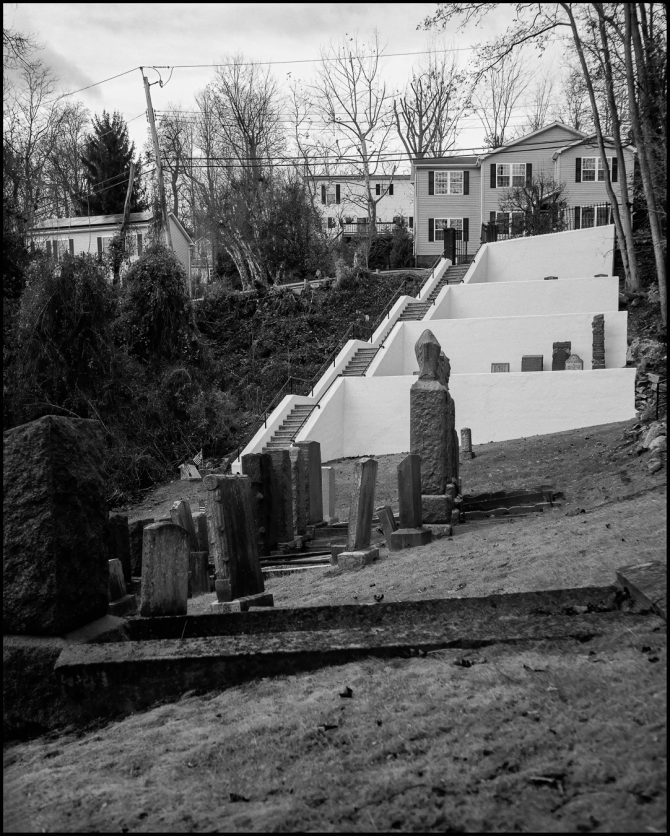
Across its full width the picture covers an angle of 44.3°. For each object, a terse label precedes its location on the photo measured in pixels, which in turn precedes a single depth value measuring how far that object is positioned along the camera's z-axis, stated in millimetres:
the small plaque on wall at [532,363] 26672
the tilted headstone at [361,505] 9836
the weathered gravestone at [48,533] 4648
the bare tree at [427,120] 48375
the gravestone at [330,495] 13830
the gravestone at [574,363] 26531
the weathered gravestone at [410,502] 10641
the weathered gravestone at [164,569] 5566
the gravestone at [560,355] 26578
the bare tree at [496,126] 50344
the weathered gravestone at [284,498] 11961
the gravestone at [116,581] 8469
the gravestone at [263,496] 11773
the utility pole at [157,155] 35188
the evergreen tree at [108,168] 47281
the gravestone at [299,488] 12766
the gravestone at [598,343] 26156
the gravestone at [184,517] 10469
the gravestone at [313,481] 13086
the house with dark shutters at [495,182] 44688
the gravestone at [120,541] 9867
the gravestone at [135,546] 10859
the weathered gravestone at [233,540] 7383
